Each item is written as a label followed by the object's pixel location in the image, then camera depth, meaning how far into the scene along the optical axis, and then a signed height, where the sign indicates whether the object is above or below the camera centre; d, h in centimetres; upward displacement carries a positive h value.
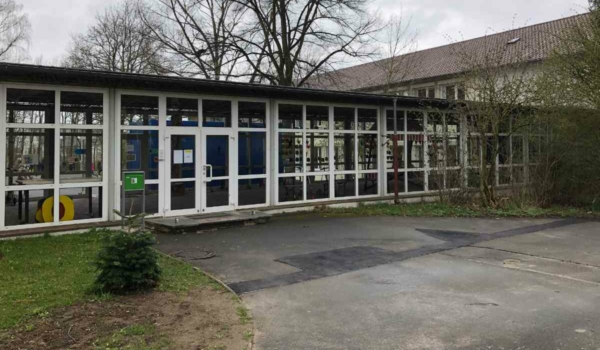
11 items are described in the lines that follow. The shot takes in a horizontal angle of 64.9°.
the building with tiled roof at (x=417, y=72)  2770 +777
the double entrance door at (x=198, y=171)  1141 +10
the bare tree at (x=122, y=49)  2730 +768
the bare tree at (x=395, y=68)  2995 +718
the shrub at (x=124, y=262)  555 -103
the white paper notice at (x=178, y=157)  1142 +45
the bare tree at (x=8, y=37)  3033 +922
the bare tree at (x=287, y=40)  2541 +741
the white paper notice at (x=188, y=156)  1160 +48
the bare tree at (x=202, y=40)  2583 +760
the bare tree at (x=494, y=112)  1302 +180
